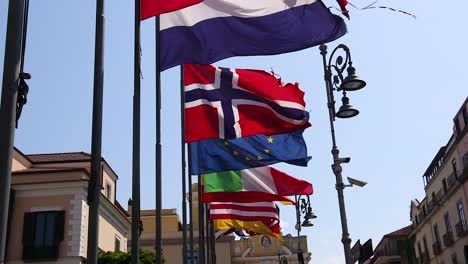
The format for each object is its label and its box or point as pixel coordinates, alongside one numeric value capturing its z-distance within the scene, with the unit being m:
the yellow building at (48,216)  31.84
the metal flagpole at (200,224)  19.57
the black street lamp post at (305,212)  29.02
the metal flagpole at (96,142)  6.88
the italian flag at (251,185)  19.62
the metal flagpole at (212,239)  25.38
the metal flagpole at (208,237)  23.06
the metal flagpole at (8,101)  5.05
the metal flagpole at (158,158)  11.14
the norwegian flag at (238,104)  14.30
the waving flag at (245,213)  20.94
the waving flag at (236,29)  11.52
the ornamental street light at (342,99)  15.47
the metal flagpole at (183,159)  14.99
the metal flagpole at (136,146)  9.08
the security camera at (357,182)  17.78
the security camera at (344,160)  17.11
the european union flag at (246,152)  16.56
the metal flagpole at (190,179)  16.36
